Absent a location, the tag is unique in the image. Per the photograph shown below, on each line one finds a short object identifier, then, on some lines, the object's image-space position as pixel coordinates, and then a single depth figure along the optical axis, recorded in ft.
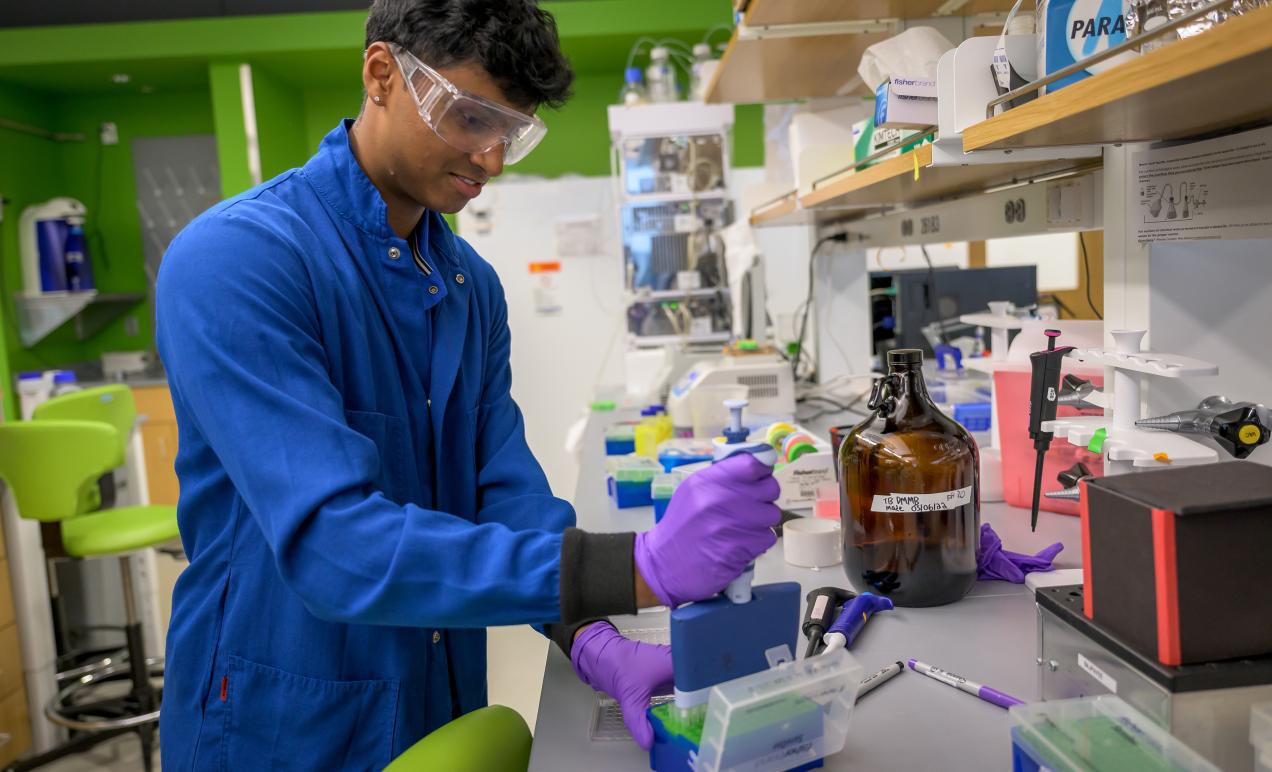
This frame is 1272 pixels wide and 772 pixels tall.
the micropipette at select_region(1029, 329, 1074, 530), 4.19
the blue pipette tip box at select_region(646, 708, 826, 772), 2.81
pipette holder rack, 3.62
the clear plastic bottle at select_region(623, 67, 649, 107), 14.70
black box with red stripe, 2.47
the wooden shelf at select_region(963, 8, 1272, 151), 2.24
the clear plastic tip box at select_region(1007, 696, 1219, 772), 2.31
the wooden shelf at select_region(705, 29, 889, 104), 8.21
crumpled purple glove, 4.34
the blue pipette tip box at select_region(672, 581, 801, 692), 2.76
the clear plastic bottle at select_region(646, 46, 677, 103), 15.24
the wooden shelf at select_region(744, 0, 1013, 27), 7.02
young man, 3.02
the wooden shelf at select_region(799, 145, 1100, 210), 5.04
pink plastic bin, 5.20
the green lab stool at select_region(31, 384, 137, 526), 10.46
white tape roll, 4.75
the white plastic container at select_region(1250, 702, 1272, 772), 2.39
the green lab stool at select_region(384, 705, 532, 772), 3.18
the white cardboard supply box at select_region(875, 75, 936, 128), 4.67
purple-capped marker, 3.16
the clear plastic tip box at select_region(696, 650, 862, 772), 2.63
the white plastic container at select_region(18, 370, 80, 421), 16.61
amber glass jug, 3.90
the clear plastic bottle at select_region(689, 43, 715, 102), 13.00
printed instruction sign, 3.76
